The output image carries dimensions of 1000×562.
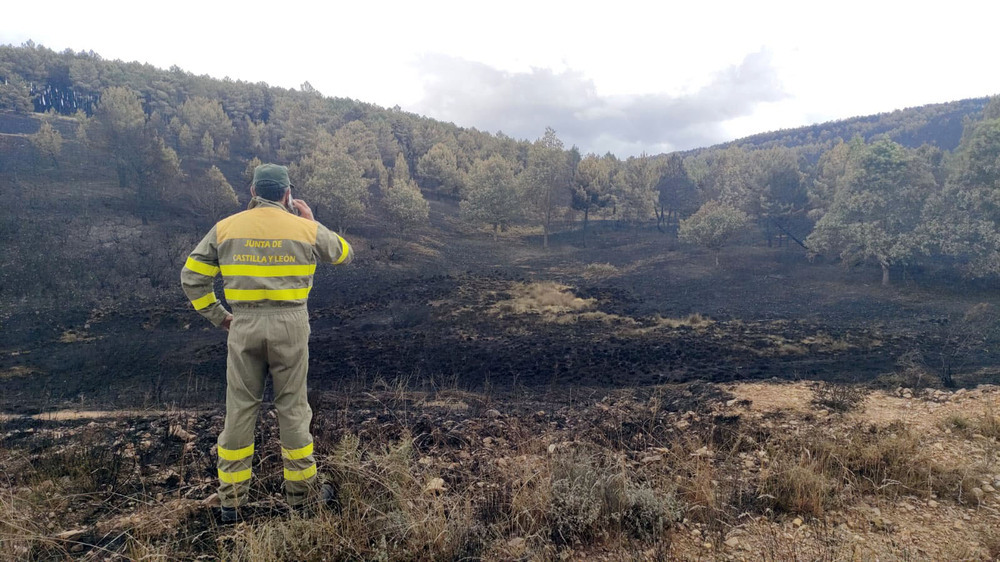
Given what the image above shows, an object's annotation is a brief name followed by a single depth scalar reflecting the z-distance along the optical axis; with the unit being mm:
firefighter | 2715
